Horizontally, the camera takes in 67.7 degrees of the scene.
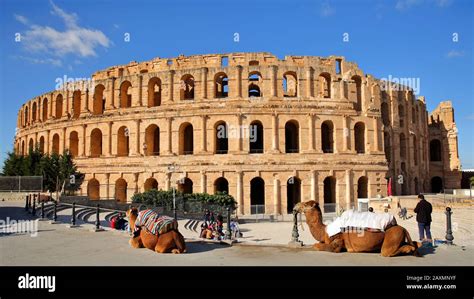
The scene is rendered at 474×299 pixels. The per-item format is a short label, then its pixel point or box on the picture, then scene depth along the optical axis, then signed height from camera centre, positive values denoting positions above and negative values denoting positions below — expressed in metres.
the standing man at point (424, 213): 11.14 -1.29
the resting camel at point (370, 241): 8.95 -1.81
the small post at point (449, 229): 10.55 -1.72
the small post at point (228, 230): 12.77 -2.02
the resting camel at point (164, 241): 9.84 -1.86
